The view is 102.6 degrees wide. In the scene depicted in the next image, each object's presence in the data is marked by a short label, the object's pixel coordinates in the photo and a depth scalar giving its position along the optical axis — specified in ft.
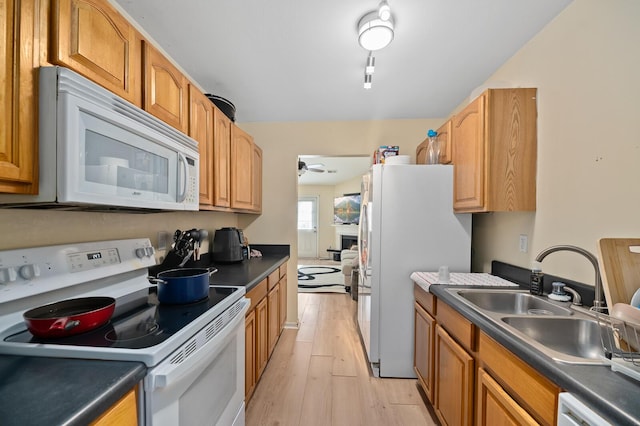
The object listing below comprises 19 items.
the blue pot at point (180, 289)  3.79
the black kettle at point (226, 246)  7.65
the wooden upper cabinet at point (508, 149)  5.17
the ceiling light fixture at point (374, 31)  4.60
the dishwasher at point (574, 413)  2.00
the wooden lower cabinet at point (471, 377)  2.71
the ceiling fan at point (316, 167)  17.66
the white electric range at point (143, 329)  2.44
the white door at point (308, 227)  26.40
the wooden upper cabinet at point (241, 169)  7.22
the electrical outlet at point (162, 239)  5.84
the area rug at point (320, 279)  14.74
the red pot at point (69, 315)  2.51
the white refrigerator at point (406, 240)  6.68
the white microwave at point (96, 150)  2.55
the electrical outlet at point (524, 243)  5.48
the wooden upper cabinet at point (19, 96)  2.30
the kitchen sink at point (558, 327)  3.39
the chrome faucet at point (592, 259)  3.52
